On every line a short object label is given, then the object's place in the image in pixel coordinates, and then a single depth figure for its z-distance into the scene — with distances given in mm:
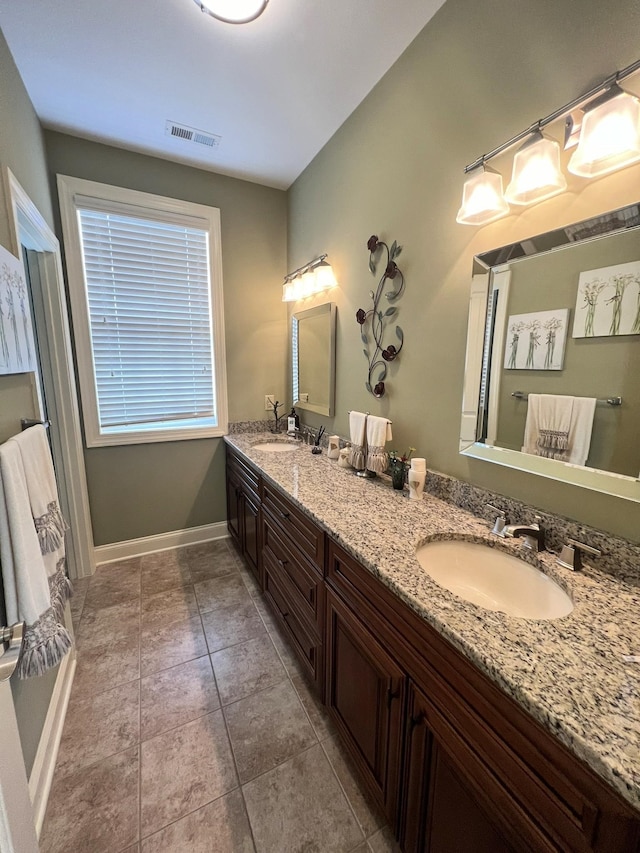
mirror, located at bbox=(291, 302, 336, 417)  2320
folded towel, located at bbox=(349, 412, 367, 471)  1865
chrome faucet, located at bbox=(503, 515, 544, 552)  1091
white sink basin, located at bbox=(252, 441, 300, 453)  2564
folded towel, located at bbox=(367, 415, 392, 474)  1736
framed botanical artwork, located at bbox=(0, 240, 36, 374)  1148
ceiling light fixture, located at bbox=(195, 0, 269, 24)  1302
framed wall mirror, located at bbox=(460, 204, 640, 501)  954
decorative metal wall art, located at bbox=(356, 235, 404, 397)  1721
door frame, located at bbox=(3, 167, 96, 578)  2084
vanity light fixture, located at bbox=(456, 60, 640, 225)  870
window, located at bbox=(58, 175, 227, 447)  2314
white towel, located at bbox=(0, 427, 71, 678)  953
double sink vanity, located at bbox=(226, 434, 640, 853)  560
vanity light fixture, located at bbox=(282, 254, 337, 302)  2234
